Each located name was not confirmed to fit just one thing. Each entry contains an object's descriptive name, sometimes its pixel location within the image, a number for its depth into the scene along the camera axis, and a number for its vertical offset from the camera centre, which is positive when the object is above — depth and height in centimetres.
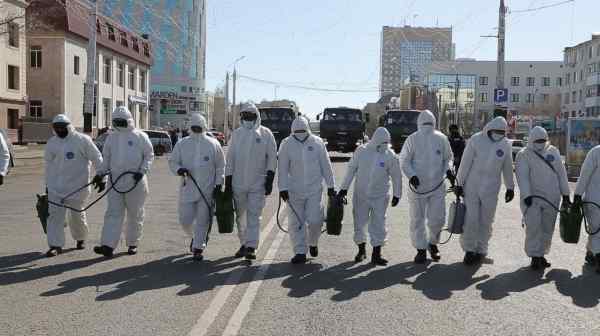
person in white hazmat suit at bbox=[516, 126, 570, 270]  831 -71
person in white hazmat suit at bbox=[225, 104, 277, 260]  861 -56
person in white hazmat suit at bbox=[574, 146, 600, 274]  833 -73
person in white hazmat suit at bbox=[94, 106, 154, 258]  880 -67
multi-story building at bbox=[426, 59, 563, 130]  11412 +784
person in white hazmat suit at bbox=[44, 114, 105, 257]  879 -69
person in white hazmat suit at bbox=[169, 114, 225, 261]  866 -62
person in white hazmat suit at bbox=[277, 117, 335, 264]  845 -68
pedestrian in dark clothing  1850 -40
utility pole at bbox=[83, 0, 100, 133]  3133 +184
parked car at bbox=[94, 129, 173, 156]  4009 -114
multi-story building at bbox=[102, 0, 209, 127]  8500 +981
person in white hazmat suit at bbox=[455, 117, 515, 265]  858 -68
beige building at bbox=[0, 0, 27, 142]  4062 +268
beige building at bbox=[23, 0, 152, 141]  4575 +393
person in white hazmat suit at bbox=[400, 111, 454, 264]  860 -66
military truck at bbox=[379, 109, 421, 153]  3259 +13
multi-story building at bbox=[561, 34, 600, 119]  8550 +668
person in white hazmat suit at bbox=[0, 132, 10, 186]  946 -53
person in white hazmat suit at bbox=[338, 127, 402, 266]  846 -75
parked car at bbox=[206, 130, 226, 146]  5374 -124
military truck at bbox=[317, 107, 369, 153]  3359 -10
